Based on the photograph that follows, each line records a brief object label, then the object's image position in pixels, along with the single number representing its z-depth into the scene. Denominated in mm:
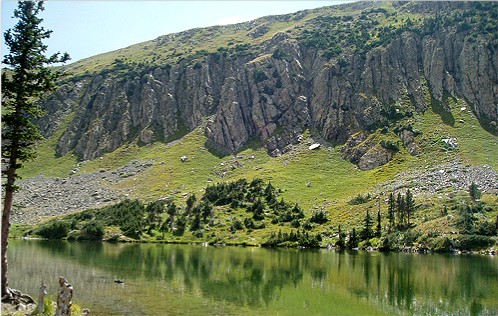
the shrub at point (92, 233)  132625
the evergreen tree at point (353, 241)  117812
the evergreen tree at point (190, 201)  150750
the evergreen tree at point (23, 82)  35125
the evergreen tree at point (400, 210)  122062
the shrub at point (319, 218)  135262
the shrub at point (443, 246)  108562
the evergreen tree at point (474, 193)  126500
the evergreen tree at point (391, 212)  122500
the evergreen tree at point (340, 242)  118500
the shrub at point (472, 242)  106625
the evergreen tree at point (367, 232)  119250
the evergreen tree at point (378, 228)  118950
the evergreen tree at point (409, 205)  123312
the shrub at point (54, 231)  136375
